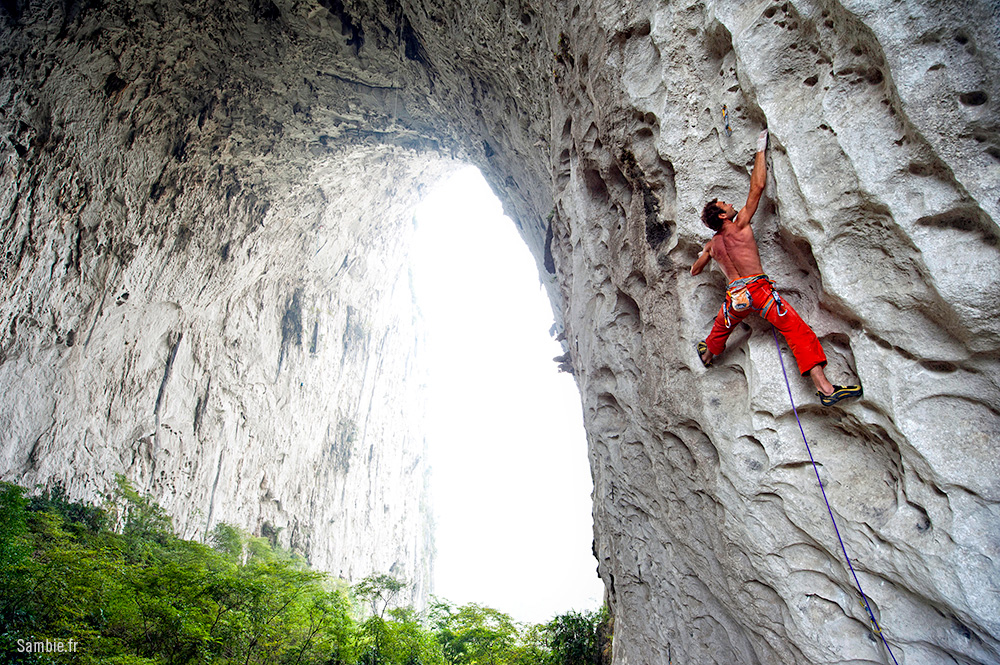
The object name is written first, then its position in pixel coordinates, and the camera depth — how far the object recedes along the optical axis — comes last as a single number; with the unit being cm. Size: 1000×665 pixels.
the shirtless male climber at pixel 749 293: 284
